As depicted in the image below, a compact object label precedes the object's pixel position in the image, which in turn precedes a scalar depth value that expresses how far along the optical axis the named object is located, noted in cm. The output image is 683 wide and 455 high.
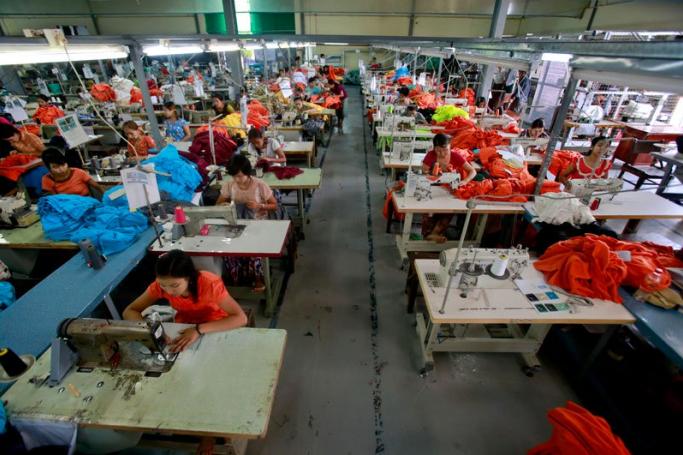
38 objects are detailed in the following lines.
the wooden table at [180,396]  150
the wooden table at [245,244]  271
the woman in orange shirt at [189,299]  181
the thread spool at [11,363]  154
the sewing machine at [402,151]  498
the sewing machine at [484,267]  233
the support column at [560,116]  265
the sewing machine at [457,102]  834
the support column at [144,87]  324
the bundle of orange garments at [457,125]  633
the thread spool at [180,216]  280
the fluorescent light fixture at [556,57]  239
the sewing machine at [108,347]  163
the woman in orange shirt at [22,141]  468
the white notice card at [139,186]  228
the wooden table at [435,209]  350
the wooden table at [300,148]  541
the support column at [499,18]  654
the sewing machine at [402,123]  632
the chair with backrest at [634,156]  584
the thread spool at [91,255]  247
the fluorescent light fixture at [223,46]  462
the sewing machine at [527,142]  481
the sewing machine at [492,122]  654
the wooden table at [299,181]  400
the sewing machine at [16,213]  298
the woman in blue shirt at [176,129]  596
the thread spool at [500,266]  233
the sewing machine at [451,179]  379
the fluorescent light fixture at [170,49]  350
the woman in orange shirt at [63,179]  318
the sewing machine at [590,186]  328
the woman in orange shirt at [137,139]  462
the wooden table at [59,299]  194
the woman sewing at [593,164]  373
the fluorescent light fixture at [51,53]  206
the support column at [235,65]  858
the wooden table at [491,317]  215
